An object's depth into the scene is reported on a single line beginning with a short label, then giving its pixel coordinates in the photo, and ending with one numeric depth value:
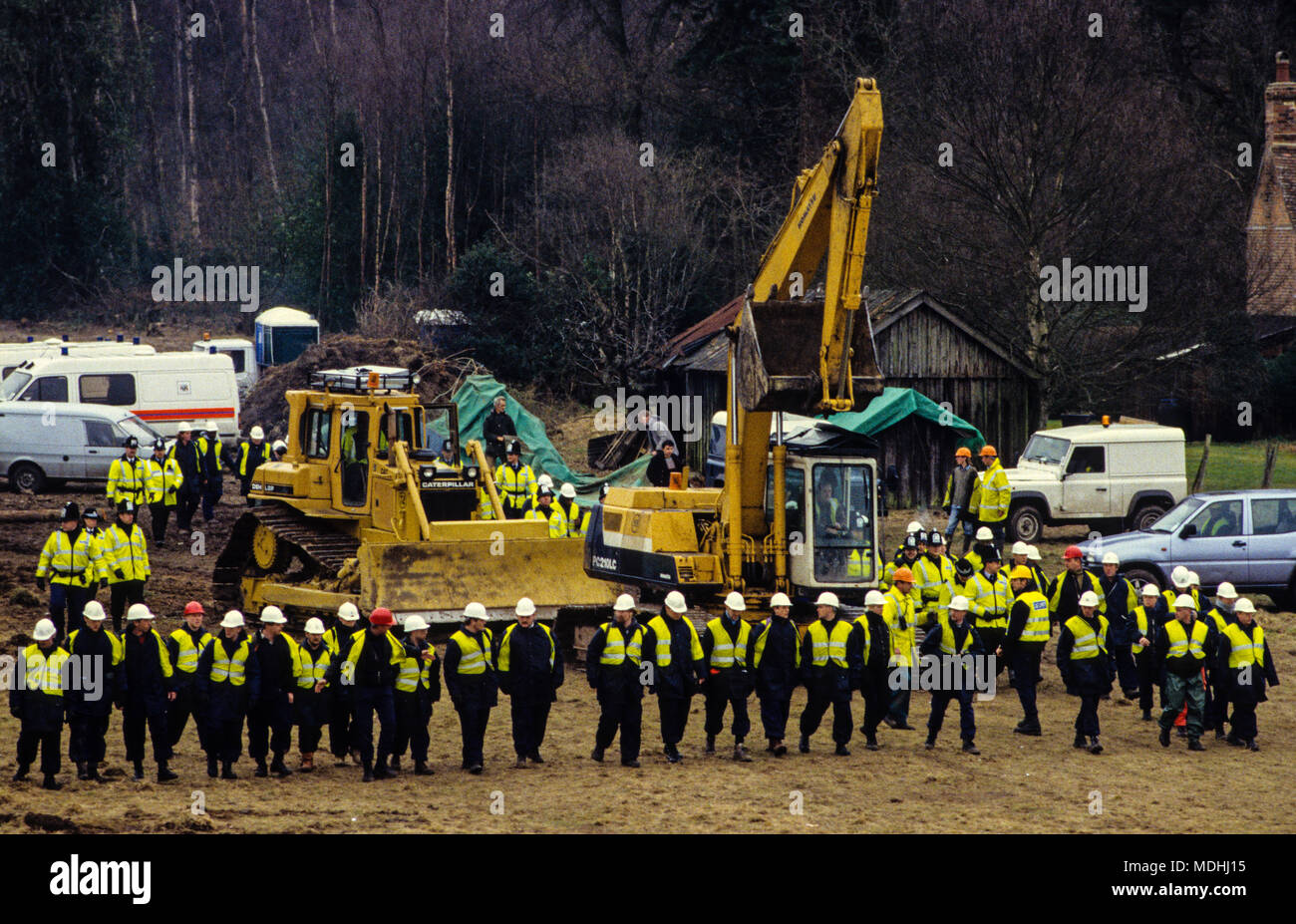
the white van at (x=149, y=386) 31.81
